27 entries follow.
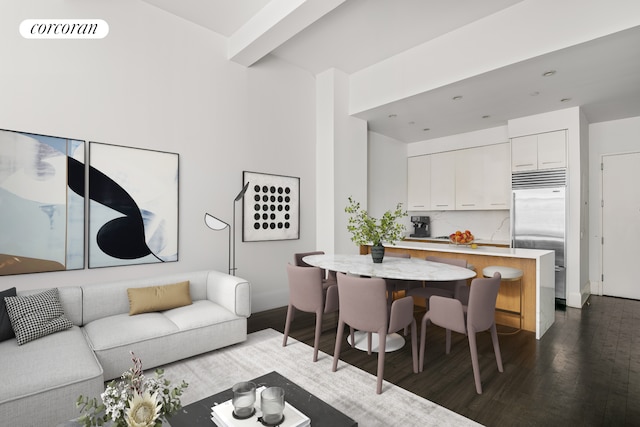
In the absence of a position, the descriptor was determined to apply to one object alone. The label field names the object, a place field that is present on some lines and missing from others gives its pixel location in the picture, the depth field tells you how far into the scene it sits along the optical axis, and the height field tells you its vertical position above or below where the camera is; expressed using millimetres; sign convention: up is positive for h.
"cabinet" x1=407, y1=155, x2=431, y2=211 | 6504 +717
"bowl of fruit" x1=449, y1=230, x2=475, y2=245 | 3926 -250
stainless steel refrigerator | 4578 -44
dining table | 2507 -446
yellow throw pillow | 2846 -740
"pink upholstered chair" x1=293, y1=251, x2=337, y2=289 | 3637 -668
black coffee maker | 6684 -191
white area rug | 2010 -1237
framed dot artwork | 4125 +132
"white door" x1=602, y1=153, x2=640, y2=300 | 4895 -88
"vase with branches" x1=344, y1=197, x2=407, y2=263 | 3111 -156
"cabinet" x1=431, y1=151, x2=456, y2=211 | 6125 +720
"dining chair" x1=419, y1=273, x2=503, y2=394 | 2320 -723
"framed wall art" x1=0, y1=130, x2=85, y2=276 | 2584 +117
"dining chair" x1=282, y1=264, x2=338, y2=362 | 2830 -711
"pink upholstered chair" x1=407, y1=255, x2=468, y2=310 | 3115 -731
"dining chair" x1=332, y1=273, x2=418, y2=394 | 2326 -707
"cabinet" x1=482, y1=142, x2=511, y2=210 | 5434 +726
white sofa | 1742 -884
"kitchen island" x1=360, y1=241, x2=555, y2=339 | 3396 -735
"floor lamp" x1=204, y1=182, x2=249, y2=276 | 3604 -89
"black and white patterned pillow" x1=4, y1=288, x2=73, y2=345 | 2195 -709
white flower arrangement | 1054 -629
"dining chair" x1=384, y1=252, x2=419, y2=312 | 3486 -737
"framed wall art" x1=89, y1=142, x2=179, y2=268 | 3008 +114
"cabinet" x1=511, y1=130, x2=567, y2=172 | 4633 +1005
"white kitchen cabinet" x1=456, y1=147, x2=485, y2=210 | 5762 +723
